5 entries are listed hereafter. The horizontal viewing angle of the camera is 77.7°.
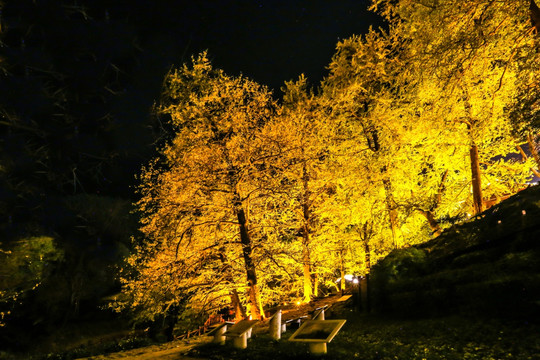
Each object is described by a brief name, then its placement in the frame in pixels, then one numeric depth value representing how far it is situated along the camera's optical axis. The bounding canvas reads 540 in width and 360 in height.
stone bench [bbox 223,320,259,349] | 6.80
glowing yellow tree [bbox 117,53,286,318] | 10.96
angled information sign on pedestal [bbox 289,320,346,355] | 5.36
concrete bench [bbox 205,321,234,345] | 7.64
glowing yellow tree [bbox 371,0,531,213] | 7.80
